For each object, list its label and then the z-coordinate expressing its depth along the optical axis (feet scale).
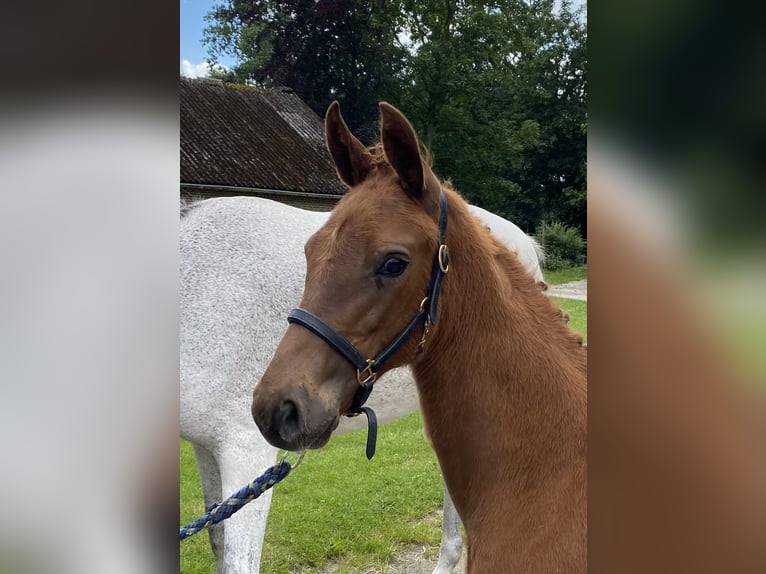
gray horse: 5.87
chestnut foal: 3.71
